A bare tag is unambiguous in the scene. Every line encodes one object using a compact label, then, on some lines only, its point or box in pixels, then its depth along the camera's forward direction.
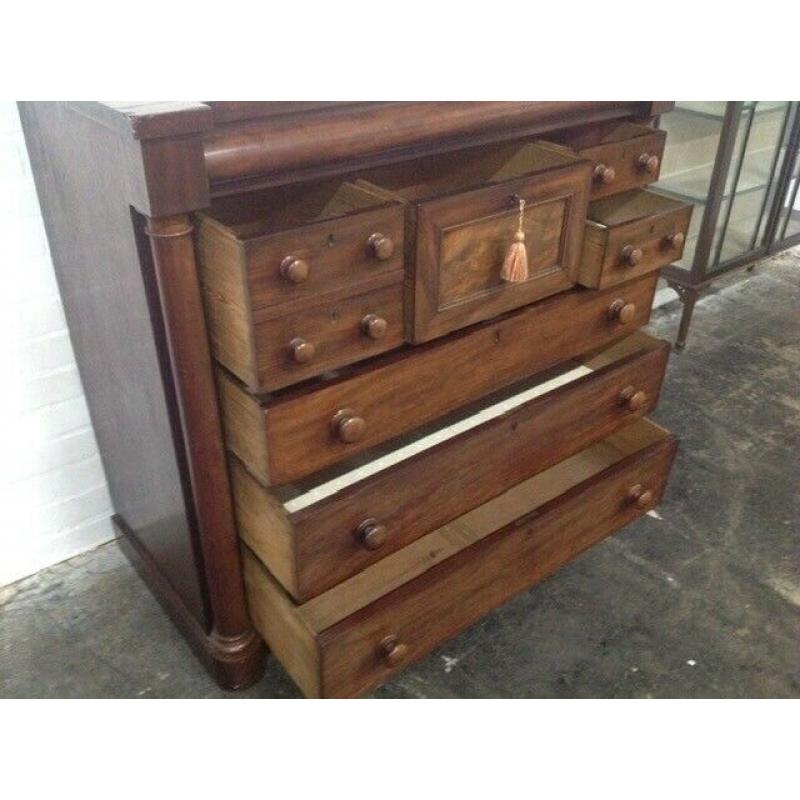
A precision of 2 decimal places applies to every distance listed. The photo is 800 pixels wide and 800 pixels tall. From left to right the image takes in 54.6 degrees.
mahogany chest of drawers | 1.00
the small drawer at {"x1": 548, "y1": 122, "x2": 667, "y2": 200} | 1.37
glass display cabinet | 2.31
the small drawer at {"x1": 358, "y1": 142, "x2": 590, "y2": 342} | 1.11
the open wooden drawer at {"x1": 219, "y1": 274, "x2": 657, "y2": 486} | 1.09
